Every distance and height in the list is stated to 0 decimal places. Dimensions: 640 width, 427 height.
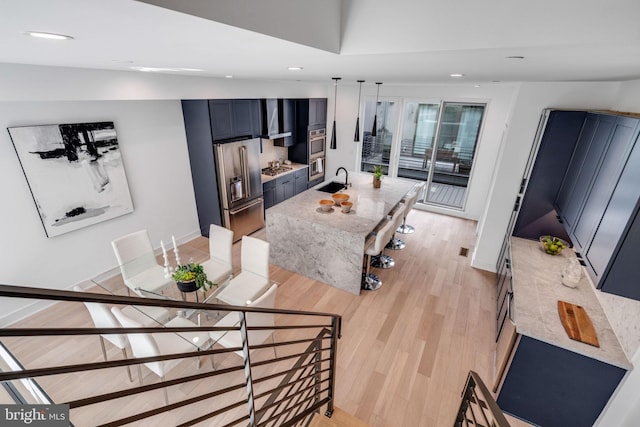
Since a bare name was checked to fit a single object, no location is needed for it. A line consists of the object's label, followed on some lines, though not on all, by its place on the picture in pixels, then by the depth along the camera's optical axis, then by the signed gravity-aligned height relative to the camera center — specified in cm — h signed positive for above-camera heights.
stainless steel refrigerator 466 -144
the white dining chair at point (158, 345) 227 -206
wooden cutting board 225 -166
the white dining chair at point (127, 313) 242 -198
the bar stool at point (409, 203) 489 -162
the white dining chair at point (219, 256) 342 -192
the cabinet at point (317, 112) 646 -34
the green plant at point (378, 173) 517 -123
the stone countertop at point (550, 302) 220 -167
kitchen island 386 -178
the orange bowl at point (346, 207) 421 -147
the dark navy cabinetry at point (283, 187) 580 -181
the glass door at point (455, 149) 601 -97
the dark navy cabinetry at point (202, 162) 443 -104
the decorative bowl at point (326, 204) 426 -148
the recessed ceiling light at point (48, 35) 89 +15
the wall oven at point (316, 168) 692 -162
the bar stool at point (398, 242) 446 -244
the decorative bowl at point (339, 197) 457 -148
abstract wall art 322 -96
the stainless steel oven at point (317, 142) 668 -101
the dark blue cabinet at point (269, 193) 569 -181
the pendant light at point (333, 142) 432 -63
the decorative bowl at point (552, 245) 343 -155
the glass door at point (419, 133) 638 -69
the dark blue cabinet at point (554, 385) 222 -211
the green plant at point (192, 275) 278 -164
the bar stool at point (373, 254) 379 -195
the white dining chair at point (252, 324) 261 -205
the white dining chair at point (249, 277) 315 -200
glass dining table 269 -199
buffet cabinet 173 -67
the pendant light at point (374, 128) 508 -48
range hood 541 -43
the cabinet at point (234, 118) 444 -37
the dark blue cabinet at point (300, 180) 653 -179
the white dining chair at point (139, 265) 310 -186
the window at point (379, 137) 675 -87
